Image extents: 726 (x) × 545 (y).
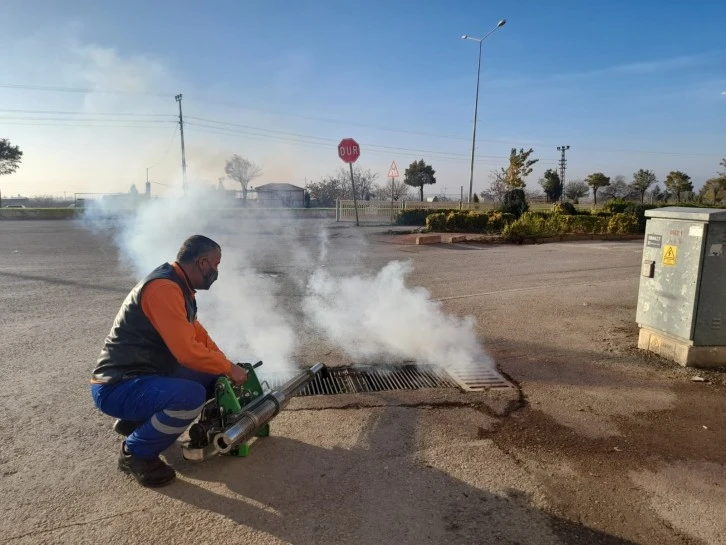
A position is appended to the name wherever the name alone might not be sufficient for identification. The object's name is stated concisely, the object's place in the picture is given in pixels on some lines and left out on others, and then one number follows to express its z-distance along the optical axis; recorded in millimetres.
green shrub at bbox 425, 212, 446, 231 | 19562
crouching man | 2713
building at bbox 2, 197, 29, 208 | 51206
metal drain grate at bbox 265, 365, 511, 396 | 4184
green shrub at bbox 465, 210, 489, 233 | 19047
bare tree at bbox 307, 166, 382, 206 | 40275
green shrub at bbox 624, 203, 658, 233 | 17766
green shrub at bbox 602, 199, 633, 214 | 20272
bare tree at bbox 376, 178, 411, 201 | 50994
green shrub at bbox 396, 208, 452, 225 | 24594
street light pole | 27438
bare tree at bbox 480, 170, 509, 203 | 34288
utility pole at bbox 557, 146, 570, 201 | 46912
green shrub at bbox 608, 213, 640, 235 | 17422
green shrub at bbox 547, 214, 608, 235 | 17297
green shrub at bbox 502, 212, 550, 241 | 16234
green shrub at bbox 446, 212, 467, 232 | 19234
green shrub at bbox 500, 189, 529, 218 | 21812
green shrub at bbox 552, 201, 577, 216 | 21447
